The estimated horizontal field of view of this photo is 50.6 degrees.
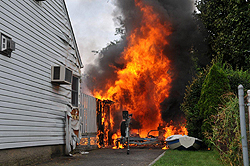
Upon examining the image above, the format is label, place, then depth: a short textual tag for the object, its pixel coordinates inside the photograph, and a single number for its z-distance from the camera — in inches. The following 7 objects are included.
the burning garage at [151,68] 661.3
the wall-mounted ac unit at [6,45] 267.1
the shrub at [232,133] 235.9
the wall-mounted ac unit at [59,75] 376.2
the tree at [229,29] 662.5
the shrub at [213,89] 423.8
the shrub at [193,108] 506.9
